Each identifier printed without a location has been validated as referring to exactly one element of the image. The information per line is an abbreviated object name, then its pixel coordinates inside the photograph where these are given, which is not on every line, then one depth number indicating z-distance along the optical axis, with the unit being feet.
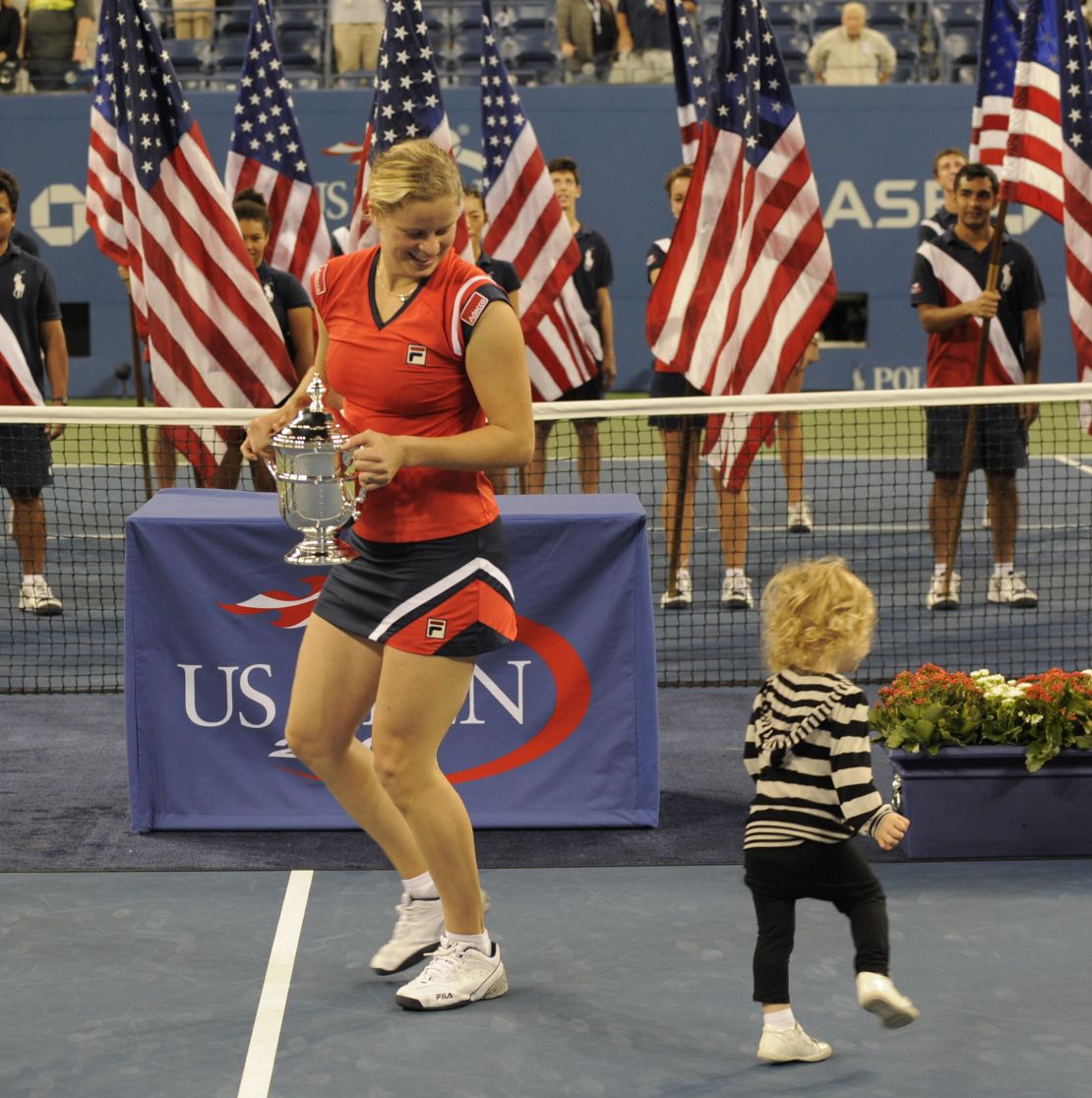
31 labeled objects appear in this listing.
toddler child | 13.29
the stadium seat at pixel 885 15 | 66.28
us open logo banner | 18.95
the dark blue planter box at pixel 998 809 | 18.08
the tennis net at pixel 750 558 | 25.20
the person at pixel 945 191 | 31.89
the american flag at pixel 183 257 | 27.35
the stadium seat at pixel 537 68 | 63.16
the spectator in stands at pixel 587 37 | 62.34
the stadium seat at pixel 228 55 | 64.03
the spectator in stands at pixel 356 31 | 61.87
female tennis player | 13.58
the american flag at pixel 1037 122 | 27.09
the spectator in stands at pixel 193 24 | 65.26
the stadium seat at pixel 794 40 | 64.54
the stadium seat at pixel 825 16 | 65.77
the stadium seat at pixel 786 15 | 65.05
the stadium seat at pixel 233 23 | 65.31
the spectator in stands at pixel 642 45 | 62.13
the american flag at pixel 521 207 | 32.37
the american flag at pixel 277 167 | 34.14
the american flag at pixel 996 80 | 28.71
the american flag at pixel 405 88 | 26.76
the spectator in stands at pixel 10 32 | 60.03
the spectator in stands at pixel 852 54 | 61.52
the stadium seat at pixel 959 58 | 64.44
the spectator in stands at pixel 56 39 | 60.80
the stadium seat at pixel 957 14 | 65.72
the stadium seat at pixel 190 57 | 63.62
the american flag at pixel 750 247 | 27.02
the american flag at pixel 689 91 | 32.91
